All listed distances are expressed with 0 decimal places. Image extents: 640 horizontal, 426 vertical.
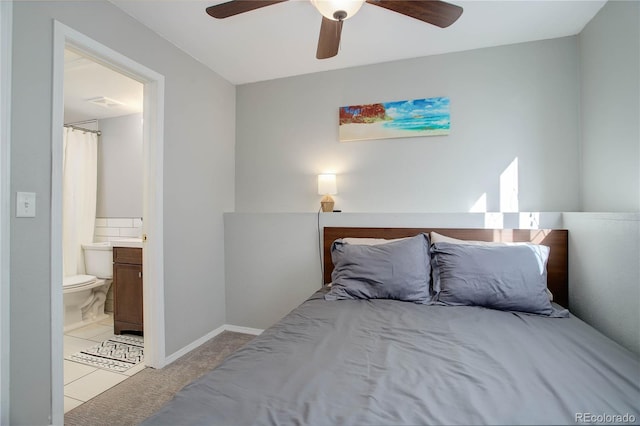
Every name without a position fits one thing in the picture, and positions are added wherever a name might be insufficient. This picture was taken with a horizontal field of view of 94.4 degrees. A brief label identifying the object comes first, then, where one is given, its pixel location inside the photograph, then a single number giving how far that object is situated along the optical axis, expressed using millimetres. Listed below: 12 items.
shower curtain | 3338
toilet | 3006
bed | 836
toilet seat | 2877
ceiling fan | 1366
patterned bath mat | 2307
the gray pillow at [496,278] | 1720
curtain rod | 3516
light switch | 1453
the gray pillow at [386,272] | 1925
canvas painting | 2572
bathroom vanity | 2721
